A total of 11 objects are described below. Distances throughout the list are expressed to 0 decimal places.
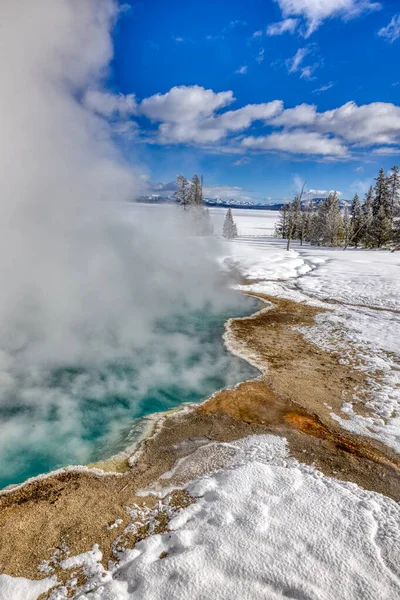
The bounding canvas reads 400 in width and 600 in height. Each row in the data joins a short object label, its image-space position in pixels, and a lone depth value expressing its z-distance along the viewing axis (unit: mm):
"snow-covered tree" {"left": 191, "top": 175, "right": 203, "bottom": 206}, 45094
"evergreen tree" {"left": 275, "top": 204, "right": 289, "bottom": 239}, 58312
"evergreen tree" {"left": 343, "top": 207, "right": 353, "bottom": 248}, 41438
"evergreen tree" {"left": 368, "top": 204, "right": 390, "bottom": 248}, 37781
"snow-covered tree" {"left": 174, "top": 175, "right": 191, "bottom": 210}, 44450
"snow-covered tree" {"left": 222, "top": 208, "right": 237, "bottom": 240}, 53809
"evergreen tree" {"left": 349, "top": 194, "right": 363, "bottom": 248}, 42553
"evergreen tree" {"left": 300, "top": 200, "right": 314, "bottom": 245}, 52753
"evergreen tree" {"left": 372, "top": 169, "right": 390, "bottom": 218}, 40938
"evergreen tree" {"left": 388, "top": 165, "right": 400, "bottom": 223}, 40312
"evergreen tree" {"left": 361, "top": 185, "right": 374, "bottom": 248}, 39578
